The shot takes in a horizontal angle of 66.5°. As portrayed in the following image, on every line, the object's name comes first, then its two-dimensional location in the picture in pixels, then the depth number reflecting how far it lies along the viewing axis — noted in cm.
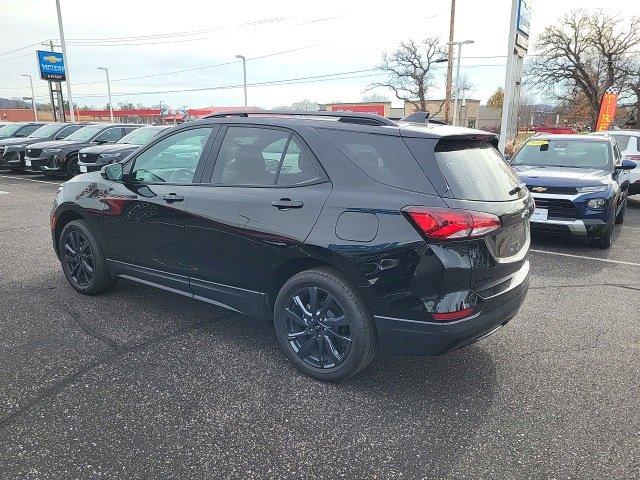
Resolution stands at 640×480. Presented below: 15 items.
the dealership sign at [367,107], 6231
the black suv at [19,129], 1915
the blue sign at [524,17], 1369
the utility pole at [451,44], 3003
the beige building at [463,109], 6448
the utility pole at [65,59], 2956
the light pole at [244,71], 4257
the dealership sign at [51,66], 3450
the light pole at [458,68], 3419
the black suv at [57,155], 1380
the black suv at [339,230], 279
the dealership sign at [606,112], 2633
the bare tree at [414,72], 6266
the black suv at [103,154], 1239
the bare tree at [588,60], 3997
